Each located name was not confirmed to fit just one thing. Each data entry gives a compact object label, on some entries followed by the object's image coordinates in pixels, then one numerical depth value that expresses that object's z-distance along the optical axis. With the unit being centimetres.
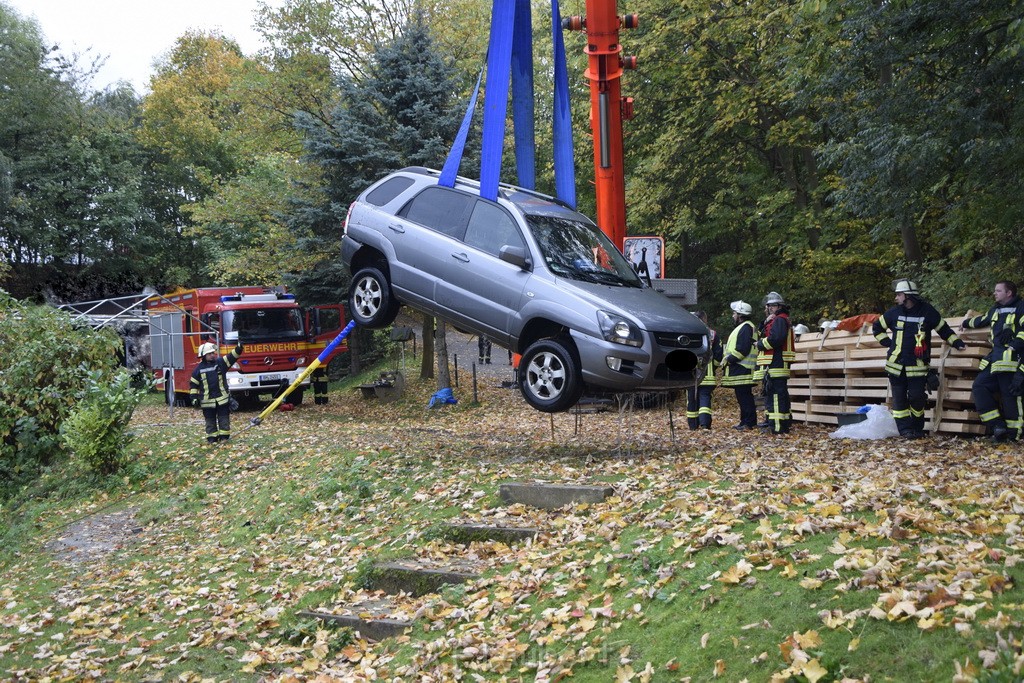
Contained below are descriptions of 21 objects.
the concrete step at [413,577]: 756
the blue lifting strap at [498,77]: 1039
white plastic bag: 1157
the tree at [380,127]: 2158
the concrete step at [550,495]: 855
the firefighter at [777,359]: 1246
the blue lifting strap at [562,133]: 1194
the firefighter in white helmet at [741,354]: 1264
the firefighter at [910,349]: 1102
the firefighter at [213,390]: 1516
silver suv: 934
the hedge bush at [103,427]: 1375
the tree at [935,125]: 1279
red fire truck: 2306
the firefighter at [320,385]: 2381
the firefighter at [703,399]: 1320
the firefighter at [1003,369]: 1034
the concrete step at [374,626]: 701
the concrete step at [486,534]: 810
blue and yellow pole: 1281
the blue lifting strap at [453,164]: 1050
